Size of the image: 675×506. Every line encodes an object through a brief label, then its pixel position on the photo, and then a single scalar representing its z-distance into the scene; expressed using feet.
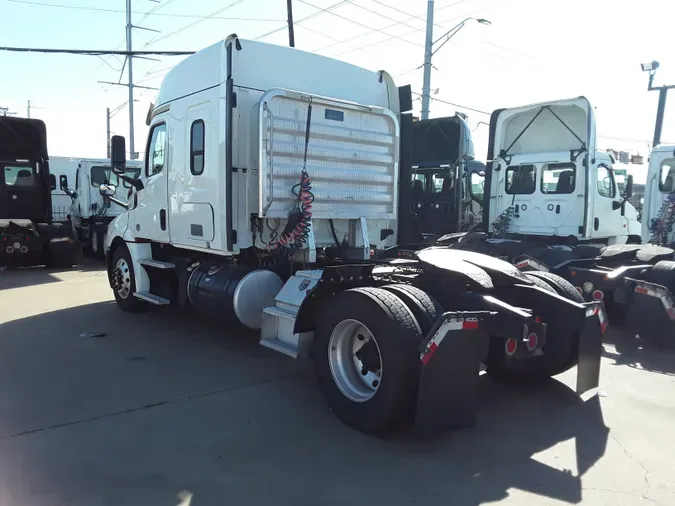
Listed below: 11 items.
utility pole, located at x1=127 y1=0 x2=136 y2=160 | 98.73
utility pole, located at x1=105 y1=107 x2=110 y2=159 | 155.07
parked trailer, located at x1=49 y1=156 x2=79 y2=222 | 72.59
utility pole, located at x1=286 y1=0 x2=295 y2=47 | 55.83
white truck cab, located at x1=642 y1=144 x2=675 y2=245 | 31.12
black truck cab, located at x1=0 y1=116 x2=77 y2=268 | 44.14
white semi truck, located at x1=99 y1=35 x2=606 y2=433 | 12.59
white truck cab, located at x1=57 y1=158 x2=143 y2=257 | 52.49
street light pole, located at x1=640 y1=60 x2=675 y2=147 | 76.69
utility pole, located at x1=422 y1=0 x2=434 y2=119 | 56.70
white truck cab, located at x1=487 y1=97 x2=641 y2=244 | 30.96
